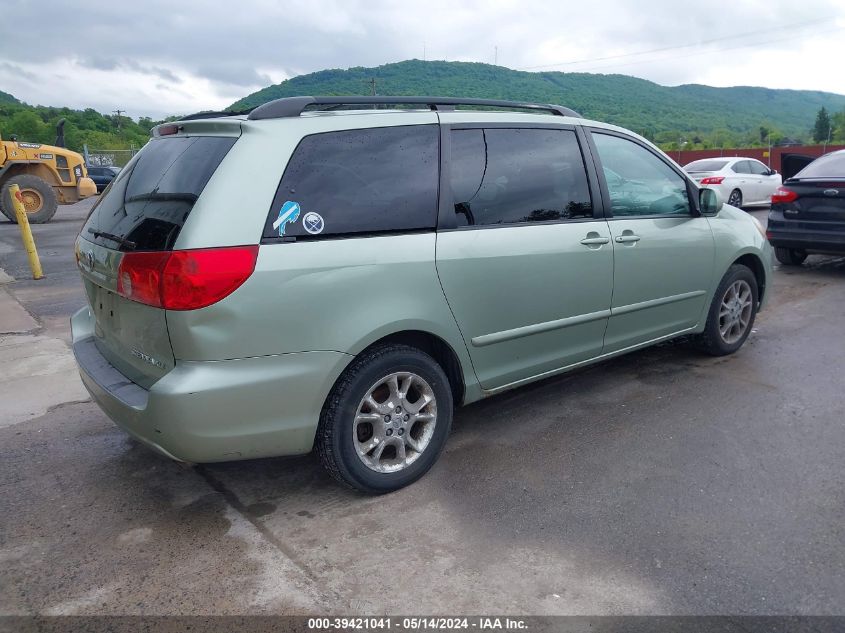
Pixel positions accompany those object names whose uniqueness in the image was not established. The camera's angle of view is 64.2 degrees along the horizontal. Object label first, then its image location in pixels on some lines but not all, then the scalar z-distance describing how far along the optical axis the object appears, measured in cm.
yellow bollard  889
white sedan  1662
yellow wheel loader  1597
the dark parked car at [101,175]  2556
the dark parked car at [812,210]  796
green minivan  270
